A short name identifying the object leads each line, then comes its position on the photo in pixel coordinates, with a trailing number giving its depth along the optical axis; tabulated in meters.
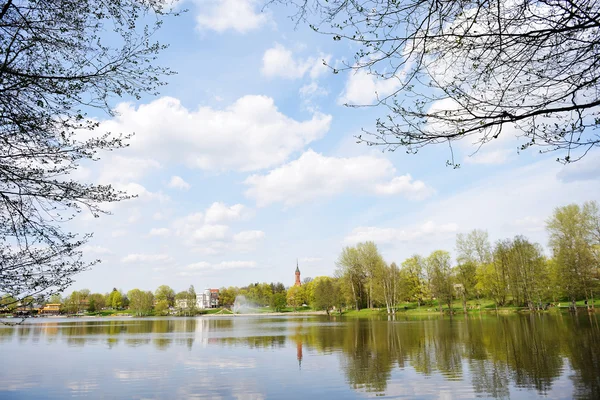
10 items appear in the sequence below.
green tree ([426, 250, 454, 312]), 58.38
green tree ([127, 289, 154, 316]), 117.12
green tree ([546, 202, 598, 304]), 43.81
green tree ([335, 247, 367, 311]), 72.31
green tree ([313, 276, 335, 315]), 77.44
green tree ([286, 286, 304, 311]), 113.88
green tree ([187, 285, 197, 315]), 120.50
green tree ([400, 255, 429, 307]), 69.69
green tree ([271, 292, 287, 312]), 112.00
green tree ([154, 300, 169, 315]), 120.31
